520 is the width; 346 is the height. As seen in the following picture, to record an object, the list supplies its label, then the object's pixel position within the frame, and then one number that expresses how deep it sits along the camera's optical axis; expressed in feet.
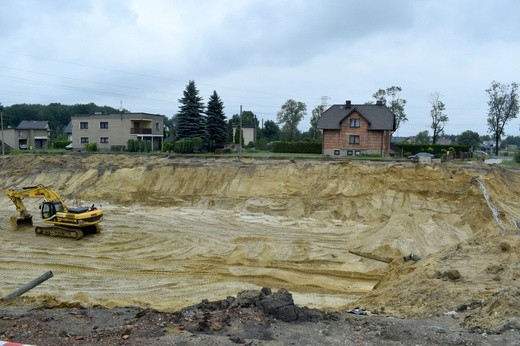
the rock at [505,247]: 46.80
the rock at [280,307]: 29.30
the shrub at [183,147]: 143.54
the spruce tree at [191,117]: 161.27
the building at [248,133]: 249.63
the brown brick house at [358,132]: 153.17
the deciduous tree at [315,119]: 262.88
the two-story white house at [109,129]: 182.04
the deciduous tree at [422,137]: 246.06
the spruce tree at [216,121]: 171.53
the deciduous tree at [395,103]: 232.94
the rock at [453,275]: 39.96
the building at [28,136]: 226.99
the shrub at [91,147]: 154.17
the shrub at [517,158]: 123.83
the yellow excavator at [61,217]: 67.05
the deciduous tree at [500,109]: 208.95
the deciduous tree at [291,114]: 267.18
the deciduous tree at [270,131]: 290.97
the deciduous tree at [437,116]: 223.71
